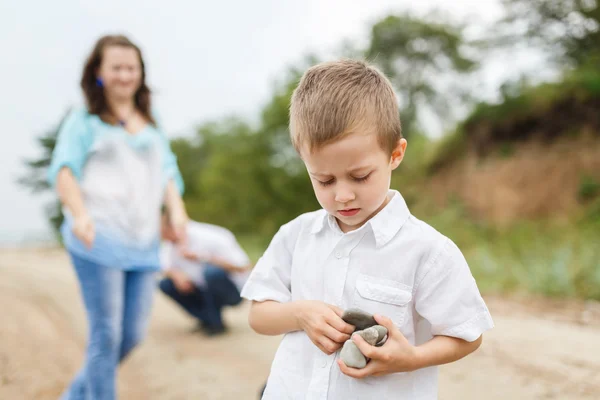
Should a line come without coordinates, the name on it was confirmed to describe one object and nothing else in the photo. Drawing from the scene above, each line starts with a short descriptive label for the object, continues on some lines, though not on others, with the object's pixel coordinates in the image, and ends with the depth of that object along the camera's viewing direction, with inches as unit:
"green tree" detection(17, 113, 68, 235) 548.1
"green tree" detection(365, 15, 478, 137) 719.7
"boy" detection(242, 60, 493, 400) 59.1
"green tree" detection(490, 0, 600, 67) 494.9
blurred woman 110.2
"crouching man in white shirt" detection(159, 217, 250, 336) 225.1
